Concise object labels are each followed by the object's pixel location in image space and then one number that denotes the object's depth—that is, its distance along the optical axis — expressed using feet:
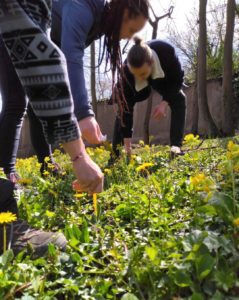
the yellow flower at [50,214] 3.92
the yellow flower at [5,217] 2.79
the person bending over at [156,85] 8.37
